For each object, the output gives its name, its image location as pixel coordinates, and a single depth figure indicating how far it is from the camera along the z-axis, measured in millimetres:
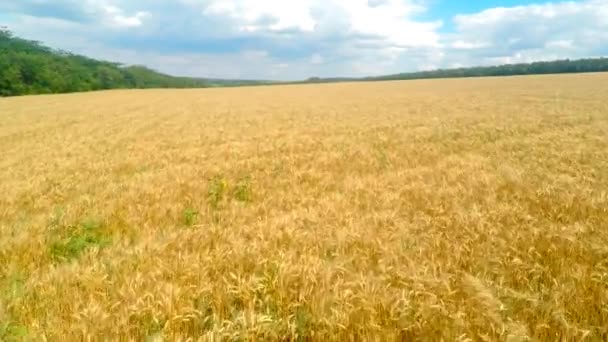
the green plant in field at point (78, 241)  4113
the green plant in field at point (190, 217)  5090
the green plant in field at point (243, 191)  6387
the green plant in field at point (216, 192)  6178
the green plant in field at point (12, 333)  2461
